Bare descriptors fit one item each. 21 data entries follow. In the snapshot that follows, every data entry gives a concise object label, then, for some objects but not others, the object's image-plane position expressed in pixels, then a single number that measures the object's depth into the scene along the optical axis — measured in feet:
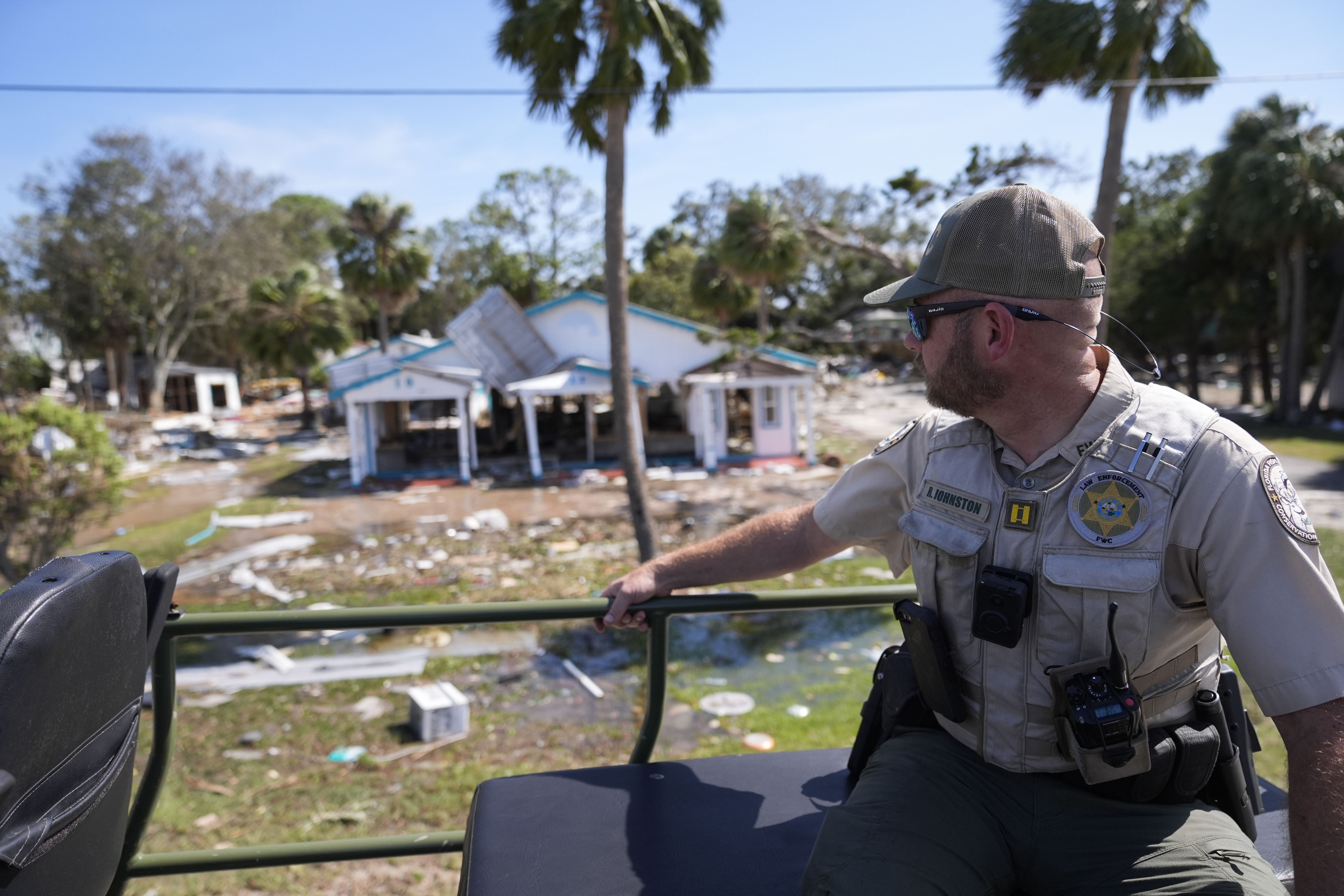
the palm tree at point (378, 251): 88.89
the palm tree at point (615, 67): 30.86
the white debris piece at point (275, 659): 25.62
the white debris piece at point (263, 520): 50.11
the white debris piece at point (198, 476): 68.39
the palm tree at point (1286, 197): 75.15
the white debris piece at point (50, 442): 30.37
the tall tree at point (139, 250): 118.83
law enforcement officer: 4.53
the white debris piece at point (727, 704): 22.03
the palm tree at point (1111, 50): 30.89
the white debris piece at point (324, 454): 80.59
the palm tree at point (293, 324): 95.91
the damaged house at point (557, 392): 69.36
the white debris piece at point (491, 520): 47.91
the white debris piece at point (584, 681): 23.66
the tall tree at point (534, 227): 150.00
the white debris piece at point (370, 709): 21.90
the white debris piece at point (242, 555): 39.11
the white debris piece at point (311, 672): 24.54
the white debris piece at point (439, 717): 20.30
